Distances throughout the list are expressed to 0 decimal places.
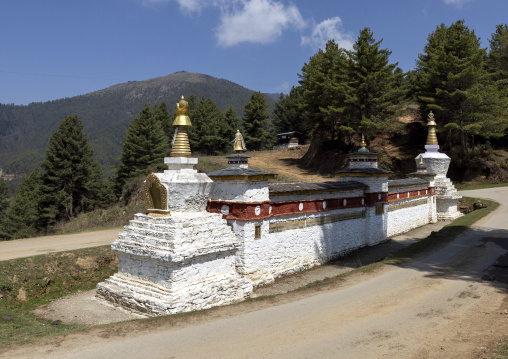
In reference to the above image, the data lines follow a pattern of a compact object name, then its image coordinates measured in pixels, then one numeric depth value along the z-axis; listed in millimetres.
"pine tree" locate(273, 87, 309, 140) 75800
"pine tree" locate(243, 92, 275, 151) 70188
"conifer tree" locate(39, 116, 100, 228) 38625
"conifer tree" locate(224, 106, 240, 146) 68062
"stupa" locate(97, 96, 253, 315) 10312
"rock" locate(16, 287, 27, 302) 12016
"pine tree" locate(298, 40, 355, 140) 40375
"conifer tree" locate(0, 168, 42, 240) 38438
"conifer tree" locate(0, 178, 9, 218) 51062
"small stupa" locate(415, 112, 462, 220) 25406
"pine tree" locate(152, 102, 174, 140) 64312
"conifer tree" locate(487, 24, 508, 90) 42238
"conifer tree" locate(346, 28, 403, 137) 37500
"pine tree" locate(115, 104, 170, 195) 43438
